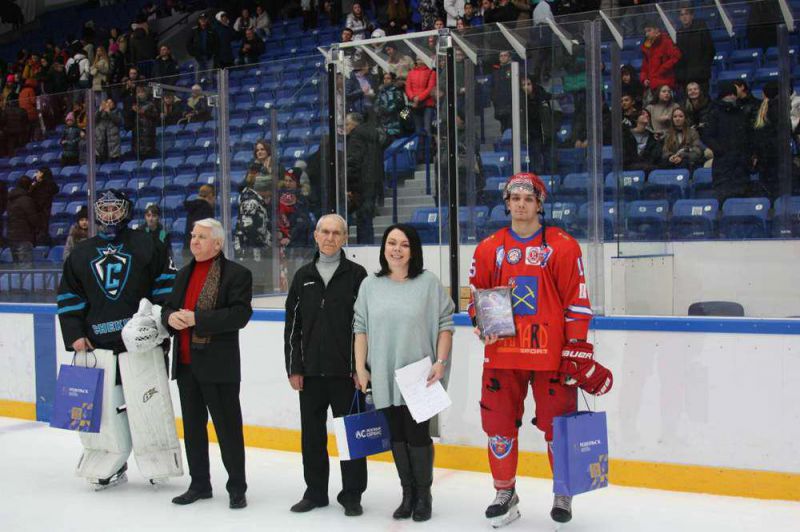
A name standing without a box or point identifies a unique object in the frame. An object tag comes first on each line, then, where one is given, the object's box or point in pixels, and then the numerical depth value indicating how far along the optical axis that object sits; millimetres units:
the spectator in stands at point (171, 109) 6570
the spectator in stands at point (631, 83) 5102
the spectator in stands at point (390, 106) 5492
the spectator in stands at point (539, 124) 5148
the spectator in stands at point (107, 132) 6879
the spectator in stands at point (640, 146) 5176
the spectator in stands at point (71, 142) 7059
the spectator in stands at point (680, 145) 5227
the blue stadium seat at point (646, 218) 5215
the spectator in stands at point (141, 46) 13836
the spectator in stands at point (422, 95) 5391
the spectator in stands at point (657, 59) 5102
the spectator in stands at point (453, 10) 10531
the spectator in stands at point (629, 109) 5145
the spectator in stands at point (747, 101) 5129
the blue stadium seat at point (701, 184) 5160
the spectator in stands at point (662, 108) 5176
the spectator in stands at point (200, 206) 6410
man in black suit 4359
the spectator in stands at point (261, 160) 6184
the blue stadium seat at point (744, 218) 5039
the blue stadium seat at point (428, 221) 5418
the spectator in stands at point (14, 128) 7496
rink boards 4418
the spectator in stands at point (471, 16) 10445
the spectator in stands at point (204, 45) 13219
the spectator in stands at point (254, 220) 6227
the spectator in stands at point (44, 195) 7176
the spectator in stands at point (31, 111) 7406
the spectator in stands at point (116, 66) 13820
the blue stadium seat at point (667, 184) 5211
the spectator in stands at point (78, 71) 14305
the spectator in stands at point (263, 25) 13945
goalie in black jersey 4699
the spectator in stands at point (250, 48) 12867
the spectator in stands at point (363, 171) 5623
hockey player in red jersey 3887
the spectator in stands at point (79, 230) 6977
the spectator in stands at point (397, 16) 11461
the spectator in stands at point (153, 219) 6645
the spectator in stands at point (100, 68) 13883
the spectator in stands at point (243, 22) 13820
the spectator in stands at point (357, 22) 11487
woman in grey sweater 4059
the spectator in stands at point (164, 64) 12249
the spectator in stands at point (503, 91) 5230
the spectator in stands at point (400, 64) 5496
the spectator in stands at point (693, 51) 5082
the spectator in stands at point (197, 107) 6441
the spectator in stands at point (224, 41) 13149
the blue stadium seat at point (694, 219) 5109
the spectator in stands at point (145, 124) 6707
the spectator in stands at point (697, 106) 5207
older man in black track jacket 4227
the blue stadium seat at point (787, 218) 4996
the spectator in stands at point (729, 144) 5137
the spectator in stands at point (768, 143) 5070
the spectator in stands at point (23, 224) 7258
